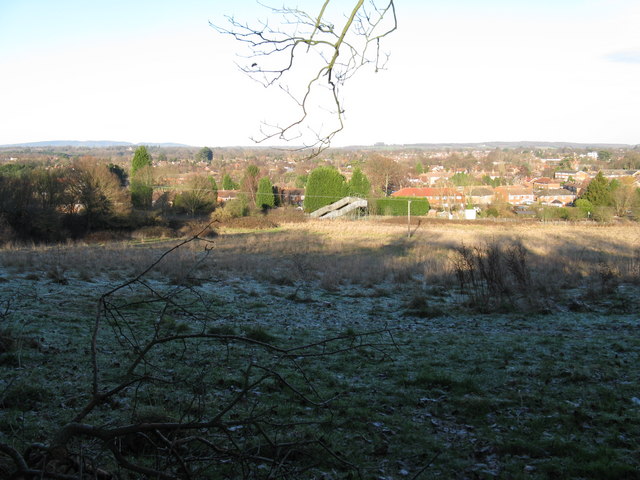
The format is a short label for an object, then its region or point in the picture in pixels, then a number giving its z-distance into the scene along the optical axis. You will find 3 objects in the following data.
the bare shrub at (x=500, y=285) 10.50
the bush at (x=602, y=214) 46.41
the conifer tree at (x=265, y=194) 53.47
